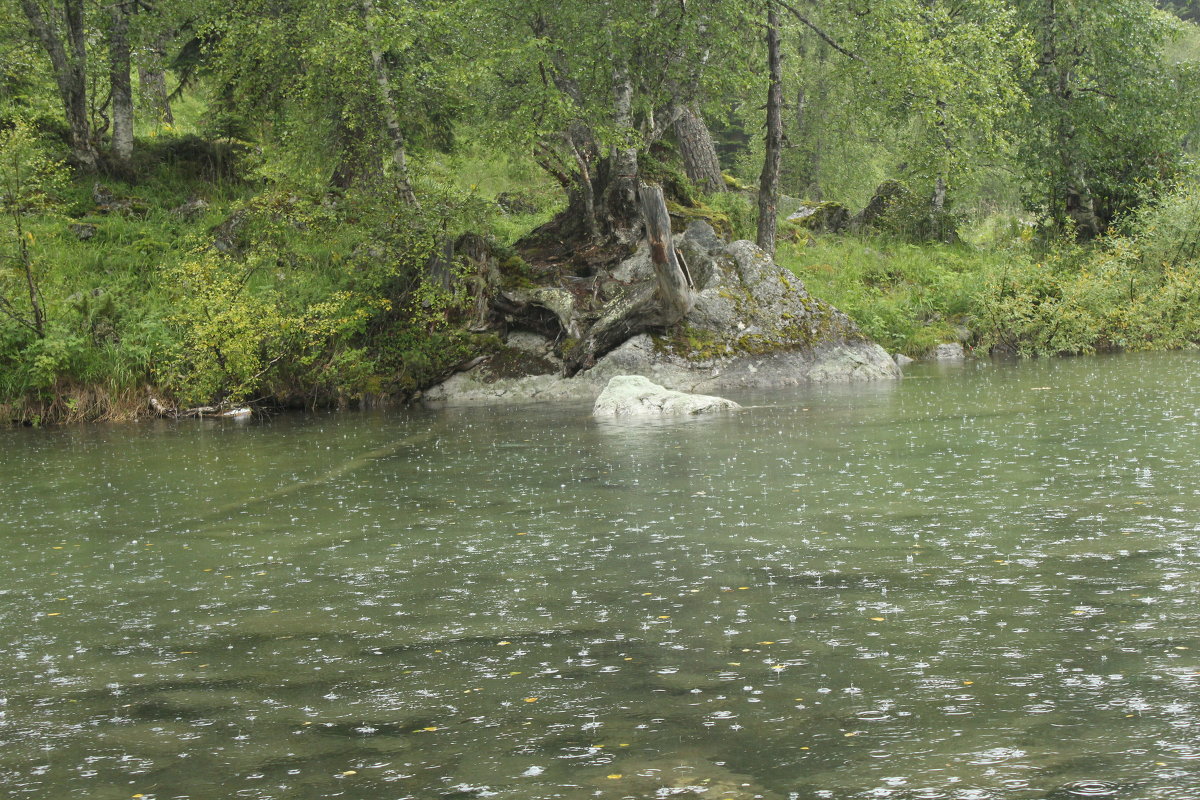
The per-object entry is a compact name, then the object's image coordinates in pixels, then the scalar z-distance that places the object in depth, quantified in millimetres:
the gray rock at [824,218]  36875
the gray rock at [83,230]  27000
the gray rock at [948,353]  30016
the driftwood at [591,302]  24188
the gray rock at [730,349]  24156
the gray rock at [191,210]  28719
